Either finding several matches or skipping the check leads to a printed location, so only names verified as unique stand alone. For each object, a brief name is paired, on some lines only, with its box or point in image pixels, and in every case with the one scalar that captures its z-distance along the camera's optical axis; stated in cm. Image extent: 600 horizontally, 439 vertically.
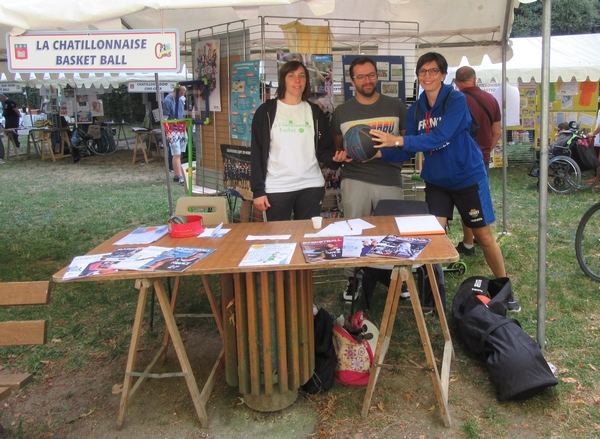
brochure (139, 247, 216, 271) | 233
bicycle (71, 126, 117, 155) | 1470
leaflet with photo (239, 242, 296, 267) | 233
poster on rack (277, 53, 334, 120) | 416
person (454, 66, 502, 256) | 496
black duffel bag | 267
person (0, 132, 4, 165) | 1431
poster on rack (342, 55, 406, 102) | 438
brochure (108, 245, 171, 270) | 236
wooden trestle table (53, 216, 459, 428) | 243
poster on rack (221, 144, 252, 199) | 433
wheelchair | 805
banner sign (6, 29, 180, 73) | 274
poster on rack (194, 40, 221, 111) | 456
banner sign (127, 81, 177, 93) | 1498
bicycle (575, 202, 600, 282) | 435
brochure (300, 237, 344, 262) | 236
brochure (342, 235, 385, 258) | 238
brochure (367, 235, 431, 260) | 237
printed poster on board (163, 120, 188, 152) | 470
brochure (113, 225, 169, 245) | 284
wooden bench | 236
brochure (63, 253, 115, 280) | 229
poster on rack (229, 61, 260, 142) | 415
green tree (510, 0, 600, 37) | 2406
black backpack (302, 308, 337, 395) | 285
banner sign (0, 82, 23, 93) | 1910
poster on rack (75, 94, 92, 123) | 1602
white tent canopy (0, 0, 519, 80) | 516
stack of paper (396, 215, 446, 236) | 272
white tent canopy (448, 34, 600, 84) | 931
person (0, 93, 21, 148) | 1534
